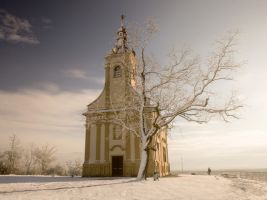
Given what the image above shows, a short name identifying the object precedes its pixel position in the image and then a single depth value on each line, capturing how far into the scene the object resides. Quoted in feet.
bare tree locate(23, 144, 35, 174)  189.20
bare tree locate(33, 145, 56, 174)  188.96
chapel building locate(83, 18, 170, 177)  90.99
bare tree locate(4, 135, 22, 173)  174.00
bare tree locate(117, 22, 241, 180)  68.54
